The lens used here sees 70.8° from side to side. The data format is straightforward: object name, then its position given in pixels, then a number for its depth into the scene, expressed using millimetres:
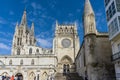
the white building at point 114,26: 10123
